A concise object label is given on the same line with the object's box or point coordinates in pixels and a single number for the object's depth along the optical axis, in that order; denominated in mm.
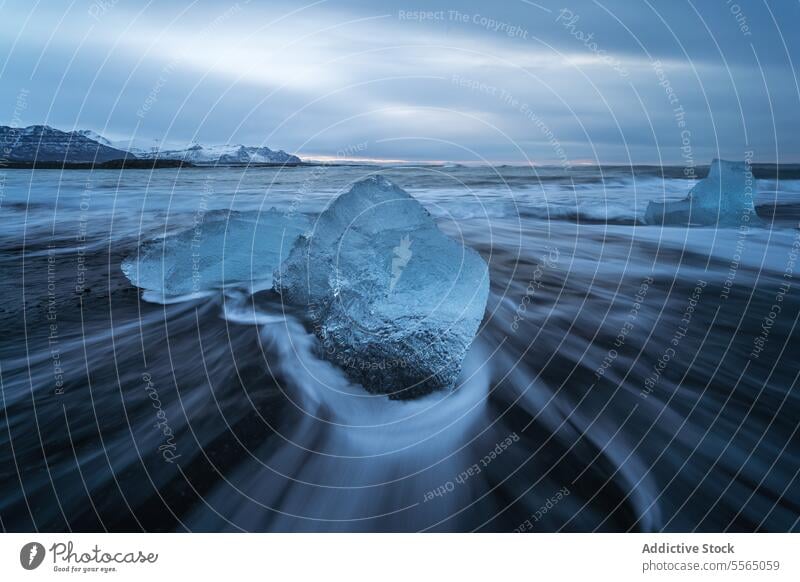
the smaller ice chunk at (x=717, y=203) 6699
